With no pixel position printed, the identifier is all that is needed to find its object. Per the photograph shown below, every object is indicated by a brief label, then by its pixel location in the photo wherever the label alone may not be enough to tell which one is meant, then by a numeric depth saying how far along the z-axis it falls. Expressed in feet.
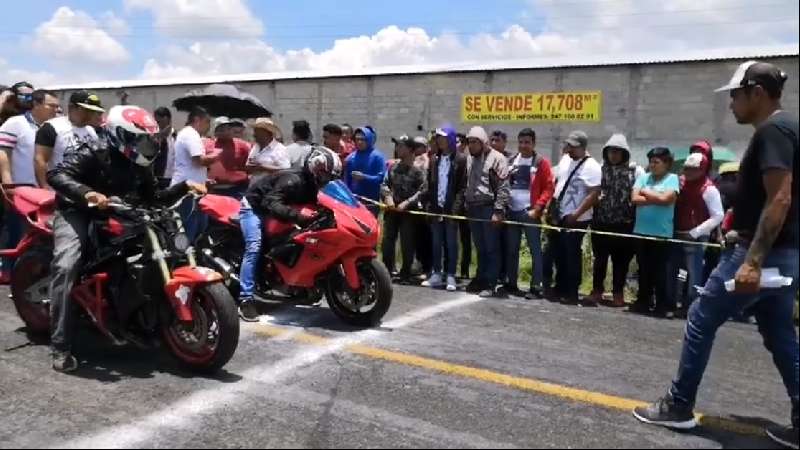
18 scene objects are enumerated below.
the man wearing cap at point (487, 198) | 26.37
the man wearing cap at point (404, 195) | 28.68
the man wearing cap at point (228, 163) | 27.07
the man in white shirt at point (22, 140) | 23.07
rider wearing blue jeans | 20.45
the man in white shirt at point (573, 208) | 25.35
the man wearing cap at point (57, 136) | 20.52
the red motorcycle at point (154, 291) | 14.90
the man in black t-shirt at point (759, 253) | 11.40
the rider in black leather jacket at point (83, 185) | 15.70
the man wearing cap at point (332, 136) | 30.86
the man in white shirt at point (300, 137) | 28.81
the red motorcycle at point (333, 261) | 19.85
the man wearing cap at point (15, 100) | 25.14
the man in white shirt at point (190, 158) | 24.84
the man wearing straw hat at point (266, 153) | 25.63
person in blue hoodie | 29.40
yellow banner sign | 70.28
